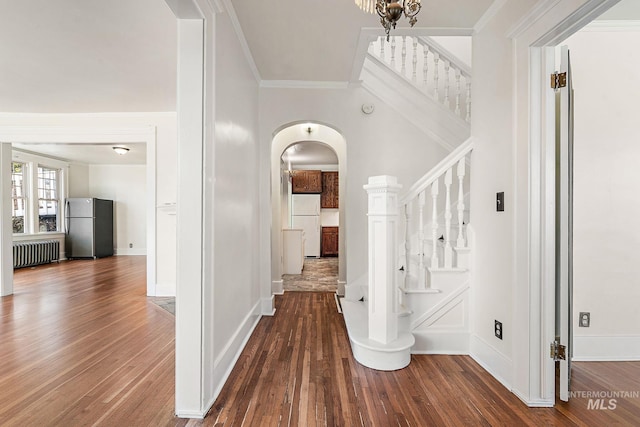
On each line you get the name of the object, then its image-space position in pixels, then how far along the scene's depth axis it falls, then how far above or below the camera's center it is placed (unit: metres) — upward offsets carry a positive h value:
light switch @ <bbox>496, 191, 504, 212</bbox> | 2.05 +0.08
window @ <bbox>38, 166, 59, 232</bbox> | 7.32 +0.34
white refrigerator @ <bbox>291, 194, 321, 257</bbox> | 8.46 -0.10
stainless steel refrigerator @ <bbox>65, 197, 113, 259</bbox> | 7.71 -0.33
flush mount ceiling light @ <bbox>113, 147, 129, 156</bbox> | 6.25 +1.27
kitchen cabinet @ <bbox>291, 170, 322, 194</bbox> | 8.48 +0.84
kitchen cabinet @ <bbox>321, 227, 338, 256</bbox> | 8.71 -0.79
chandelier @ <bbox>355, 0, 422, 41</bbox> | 1.33 +0.88
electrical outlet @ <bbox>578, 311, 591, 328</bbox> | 2.37 -0.79
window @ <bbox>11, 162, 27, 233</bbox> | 6.70 +0.37
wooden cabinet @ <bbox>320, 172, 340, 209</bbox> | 8.71 +0.62
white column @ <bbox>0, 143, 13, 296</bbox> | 4.29 -0.18
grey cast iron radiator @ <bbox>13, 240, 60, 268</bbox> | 6.38 -0.83
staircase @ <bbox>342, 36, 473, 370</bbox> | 2.28 -0.59
